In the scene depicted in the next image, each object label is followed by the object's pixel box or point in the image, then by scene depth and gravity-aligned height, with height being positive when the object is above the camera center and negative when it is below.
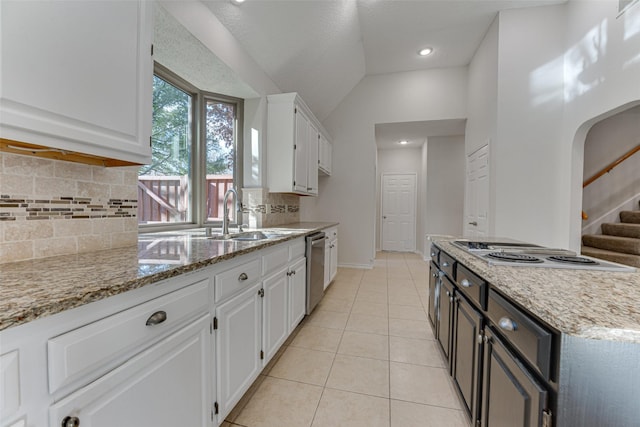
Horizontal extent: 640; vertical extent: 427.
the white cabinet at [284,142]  3.02 +0.76
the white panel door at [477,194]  3.56 +0.27
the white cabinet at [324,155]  4.16 +0.89
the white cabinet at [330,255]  3.32 -0.60
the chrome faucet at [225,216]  2.07 -0.07
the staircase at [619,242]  3.13 -0.34
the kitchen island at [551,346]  0.63 -0.37
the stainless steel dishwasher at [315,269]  2.53 -0.60
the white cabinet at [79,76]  0.79 +0.45
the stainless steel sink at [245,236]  1.97 -0.22
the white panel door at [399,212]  6.82 -0.03
